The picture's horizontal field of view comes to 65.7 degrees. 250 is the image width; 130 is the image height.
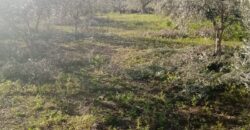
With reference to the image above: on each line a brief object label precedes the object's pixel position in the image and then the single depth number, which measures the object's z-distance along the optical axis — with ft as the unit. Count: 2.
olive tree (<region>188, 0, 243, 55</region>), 46.51
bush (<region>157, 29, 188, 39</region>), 67.81
